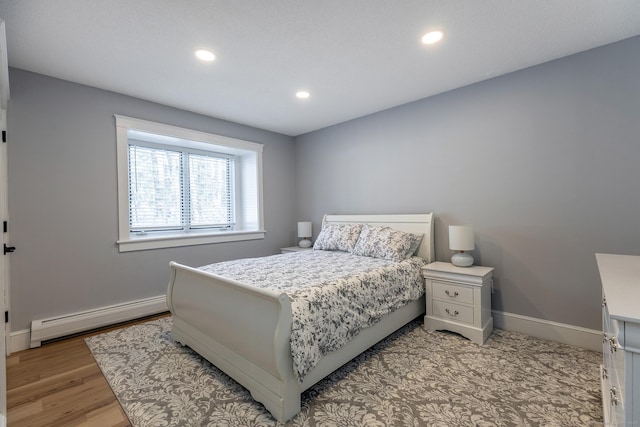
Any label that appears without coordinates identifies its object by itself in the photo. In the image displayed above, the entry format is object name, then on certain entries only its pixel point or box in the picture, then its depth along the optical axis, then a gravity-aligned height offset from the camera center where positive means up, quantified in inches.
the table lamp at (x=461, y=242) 107.2 -11.7
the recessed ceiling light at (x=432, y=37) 81.8 +52.3
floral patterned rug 63.6 -46.1
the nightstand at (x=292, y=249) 169.6 -20.4
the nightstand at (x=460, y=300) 98.4 -32.6
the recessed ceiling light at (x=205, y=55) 89.2 +53.1
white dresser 35.2 -18.6
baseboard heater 100.4 -39.0
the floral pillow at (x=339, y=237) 137.7 -11.7
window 125.8 +17.4
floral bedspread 66.7 -22.5
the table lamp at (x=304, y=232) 174.6 -10.4
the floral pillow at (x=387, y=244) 118.0 -13.3
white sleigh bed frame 62.5 -32.0
